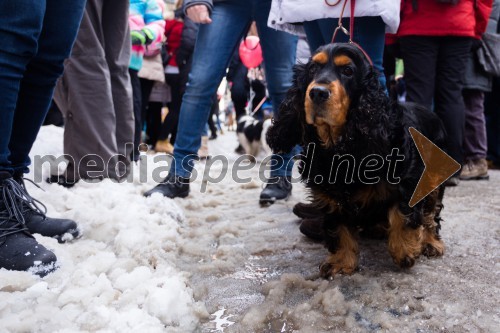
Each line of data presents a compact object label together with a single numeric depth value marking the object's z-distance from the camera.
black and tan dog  1.71
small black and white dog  6.61
